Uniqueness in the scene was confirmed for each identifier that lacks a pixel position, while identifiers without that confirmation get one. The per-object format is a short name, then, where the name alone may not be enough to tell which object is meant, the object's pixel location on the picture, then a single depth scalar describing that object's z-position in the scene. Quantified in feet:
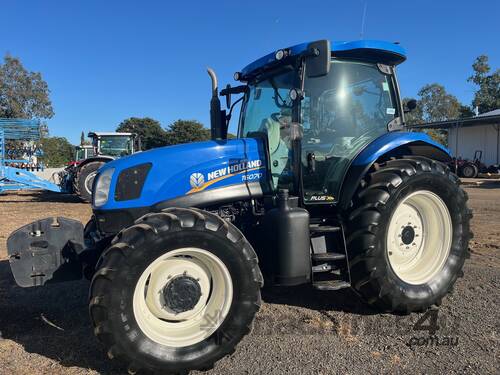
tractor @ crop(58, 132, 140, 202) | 43.01
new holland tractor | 9.92
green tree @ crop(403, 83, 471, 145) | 180.14
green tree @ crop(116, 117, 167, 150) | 178.70
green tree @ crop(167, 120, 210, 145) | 178.12
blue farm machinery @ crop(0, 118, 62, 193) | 45.44
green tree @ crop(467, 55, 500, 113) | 154.71
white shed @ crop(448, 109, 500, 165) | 95.25
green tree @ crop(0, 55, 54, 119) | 102.27
